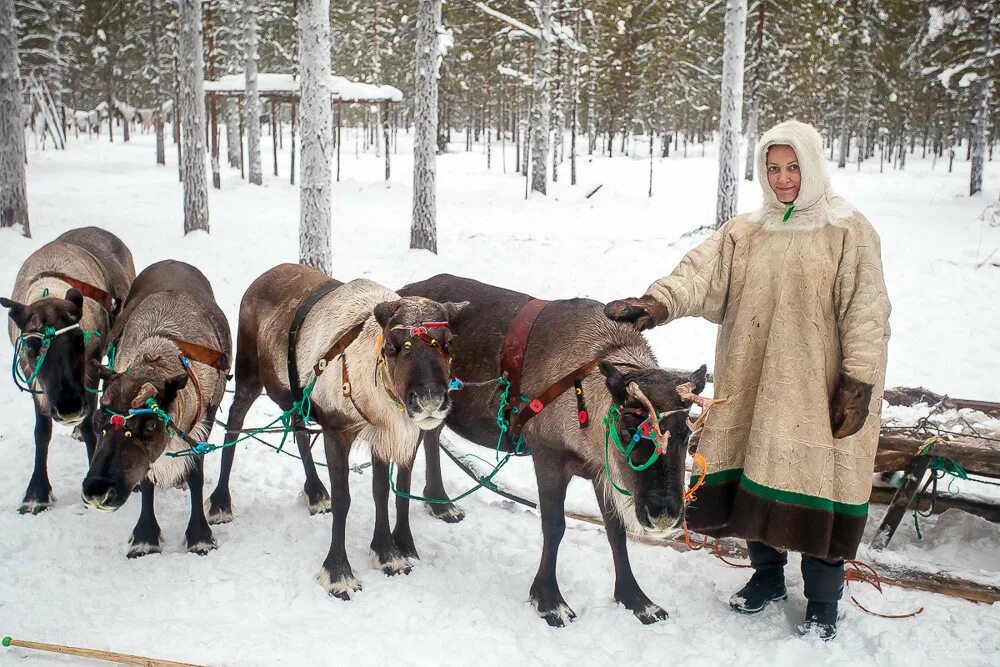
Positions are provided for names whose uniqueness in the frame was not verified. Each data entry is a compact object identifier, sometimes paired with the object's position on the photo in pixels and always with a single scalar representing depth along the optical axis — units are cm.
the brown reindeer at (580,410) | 322
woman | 338
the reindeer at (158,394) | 376
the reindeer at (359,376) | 364
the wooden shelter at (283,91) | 2364
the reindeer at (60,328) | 459
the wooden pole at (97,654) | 323
